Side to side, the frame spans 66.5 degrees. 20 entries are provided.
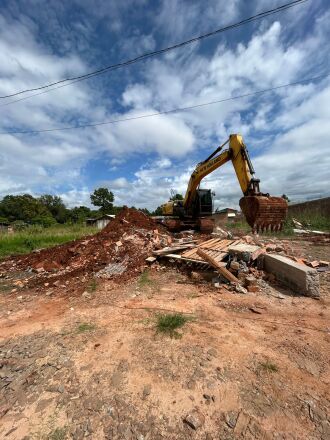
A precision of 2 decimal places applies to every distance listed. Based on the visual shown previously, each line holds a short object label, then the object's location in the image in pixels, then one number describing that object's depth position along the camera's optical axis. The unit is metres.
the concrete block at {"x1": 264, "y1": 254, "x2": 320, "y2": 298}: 4.44
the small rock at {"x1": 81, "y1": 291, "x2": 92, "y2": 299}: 5.16
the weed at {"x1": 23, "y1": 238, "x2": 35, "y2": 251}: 12.60
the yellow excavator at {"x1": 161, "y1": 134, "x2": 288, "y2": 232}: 7.18
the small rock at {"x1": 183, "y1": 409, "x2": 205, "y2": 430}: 1.96
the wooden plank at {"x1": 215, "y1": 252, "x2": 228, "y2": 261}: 6.03
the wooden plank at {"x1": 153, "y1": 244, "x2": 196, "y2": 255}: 7.18
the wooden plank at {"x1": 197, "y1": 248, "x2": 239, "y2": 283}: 5.18
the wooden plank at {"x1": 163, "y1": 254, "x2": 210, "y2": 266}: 6.07
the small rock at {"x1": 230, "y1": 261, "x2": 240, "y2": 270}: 5.37
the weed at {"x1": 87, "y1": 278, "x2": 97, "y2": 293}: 5.59
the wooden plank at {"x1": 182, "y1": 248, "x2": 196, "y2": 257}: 6.73
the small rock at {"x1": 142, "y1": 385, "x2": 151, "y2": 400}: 2.28
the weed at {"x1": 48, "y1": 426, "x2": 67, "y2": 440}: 1.91
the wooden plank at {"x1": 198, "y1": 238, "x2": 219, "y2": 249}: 7.29
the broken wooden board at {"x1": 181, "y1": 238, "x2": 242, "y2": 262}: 6.26
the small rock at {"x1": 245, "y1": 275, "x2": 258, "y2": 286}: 4.88
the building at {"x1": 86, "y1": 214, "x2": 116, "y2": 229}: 39.50
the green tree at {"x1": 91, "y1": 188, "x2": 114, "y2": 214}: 56.09
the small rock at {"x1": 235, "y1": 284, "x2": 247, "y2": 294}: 4.78
